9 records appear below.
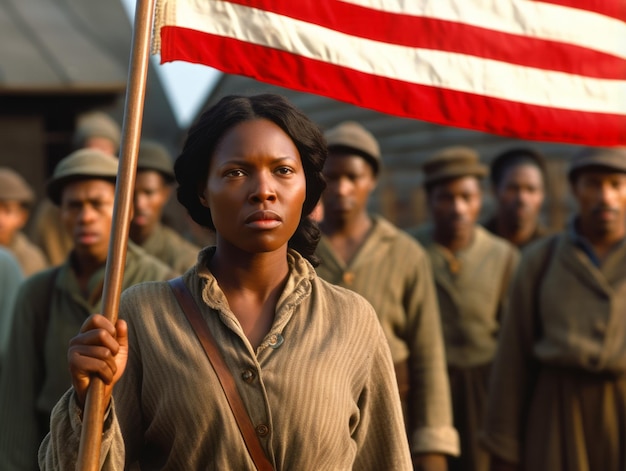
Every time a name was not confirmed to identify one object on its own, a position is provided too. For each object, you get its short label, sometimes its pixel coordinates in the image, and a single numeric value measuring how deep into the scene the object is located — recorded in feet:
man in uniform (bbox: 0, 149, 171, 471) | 17.13
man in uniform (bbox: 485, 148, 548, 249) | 30.76
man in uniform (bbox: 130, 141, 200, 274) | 23.68
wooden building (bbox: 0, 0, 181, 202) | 48.08
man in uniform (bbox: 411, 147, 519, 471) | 25.76
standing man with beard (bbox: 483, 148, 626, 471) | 20.56
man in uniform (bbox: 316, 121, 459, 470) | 20.13
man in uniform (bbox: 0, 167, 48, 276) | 30.07
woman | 10.27
